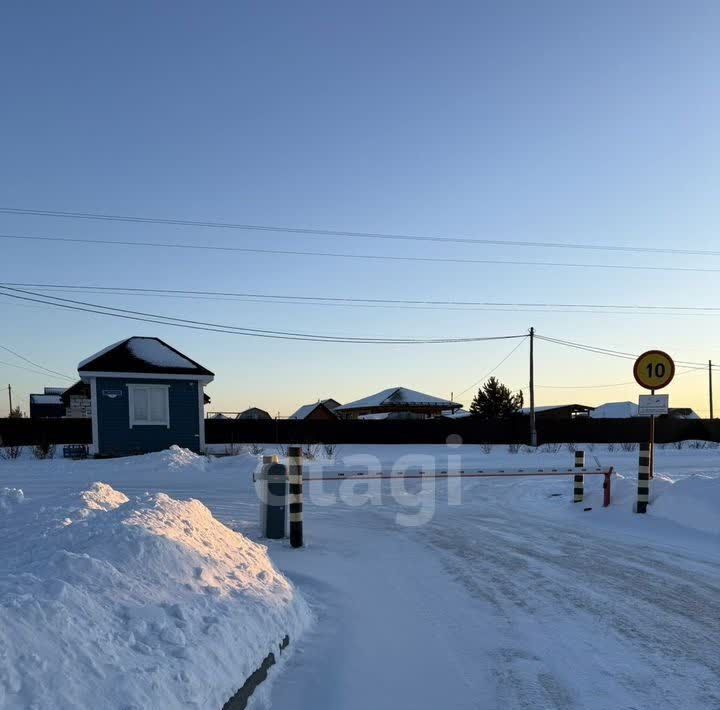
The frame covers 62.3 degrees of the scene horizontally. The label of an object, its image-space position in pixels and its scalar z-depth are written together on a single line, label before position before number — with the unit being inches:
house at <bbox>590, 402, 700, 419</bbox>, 2817.4
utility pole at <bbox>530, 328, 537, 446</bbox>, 1322.6
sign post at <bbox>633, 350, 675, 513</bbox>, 435.5
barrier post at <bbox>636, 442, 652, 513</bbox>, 412.5
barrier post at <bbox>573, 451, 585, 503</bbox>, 468.8
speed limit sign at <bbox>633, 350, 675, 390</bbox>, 439.2
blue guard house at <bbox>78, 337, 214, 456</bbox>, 921.5
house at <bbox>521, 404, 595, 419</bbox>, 2753.4
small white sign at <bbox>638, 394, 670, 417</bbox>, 435.5
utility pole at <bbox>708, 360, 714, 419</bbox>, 2406.1
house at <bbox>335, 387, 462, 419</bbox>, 2258.9
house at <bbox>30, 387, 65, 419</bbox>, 2807.6
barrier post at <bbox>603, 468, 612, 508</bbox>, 446.3
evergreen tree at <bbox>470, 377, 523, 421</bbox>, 2431.1
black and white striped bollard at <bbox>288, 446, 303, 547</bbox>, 317.4
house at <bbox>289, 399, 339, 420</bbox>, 2812.7
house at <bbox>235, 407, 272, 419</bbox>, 3351.1
